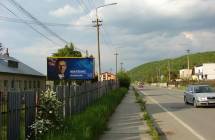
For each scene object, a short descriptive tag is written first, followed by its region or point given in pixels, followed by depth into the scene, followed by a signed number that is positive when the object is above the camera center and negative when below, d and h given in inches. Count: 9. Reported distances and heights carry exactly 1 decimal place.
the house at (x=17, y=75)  1231.8 +33.1
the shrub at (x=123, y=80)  2640.9 +16.0
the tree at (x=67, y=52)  1776.9 +163.8
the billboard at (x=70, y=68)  1164.0 +49.4
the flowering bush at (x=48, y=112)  322.0 -29.8
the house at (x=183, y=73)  4954.8 +121.4
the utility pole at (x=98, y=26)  1159.0 +194.9
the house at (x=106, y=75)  1930.4 +40.3
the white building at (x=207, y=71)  3722.2 +110.2
